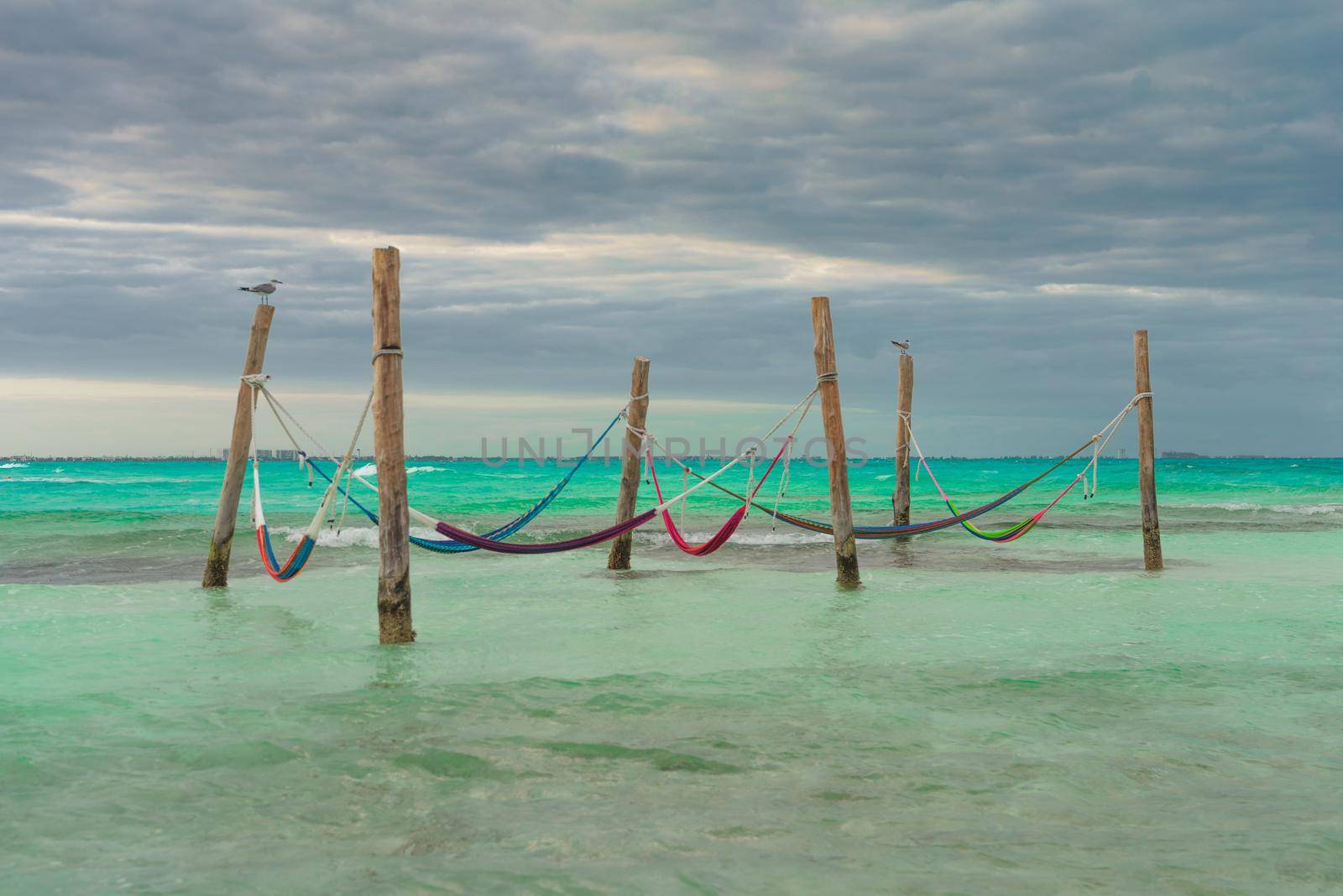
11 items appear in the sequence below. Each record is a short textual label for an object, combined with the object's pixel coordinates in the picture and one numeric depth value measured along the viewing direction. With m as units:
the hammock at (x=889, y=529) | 11.76
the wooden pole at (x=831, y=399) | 10.37
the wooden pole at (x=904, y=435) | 15.40
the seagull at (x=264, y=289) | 10.23
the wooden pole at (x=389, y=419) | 7.51
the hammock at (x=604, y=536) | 8.86
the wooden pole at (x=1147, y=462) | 12.04
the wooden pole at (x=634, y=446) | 11.73
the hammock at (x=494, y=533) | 9.96
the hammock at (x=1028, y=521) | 12.21
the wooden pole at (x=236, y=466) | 10.52
